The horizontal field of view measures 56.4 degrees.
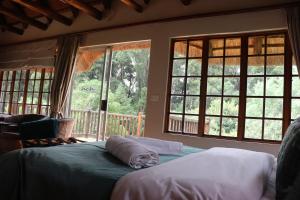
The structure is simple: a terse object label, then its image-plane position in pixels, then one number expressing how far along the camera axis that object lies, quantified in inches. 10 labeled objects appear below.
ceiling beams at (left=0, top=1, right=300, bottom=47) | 141.6
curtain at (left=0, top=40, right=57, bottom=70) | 246.2
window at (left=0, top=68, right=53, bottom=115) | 250.2
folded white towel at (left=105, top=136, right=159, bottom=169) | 63.0
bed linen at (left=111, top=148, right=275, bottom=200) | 44.9
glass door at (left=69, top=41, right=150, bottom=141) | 288.0
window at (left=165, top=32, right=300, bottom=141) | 142.9
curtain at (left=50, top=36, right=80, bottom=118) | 221.5
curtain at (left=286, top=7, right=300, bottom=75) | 132.7
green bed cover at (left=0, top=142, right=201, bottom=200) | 52.8
